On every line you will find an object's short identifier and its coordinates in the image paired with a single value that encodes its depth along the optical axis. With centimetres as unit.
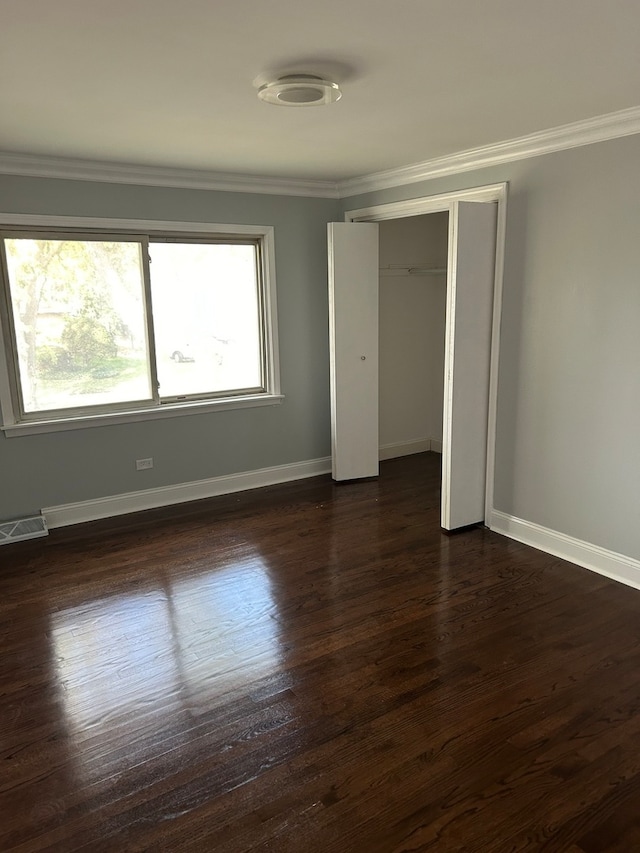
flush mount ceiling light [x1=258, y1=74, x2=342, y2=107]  239
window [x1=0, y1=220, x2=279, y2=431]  405
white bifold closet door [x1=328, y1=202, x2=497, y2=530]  373
